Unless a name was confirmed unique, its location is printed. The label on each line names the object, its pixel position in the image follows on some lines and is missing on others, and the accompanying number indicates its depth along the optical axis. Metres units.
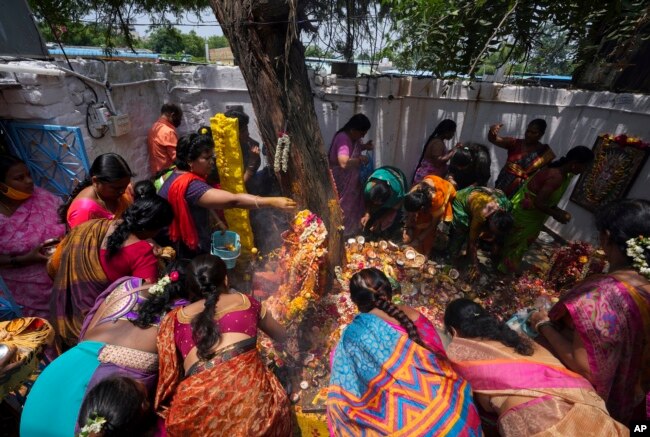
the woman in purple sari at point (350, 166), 4.28
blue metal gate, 3.43
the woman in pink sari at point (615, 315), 1.76
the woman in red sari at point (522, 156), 4.54
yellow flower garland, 3.33
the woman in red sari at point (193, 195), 2.65
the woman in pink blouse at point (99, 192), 2.58
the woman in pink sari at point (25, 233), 2.51
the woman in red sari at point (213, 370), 1.76
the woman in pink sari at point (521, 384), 1.56
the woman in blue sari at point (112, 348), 1.67
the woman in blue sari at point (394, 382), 1.73
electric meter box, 4.24
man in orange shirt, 4.75
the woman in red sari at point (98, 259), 2.26
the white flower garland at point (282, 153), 2.63
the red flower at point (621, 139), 4.61
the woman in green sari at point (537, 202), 3.79
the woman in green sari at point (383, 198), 4.34
